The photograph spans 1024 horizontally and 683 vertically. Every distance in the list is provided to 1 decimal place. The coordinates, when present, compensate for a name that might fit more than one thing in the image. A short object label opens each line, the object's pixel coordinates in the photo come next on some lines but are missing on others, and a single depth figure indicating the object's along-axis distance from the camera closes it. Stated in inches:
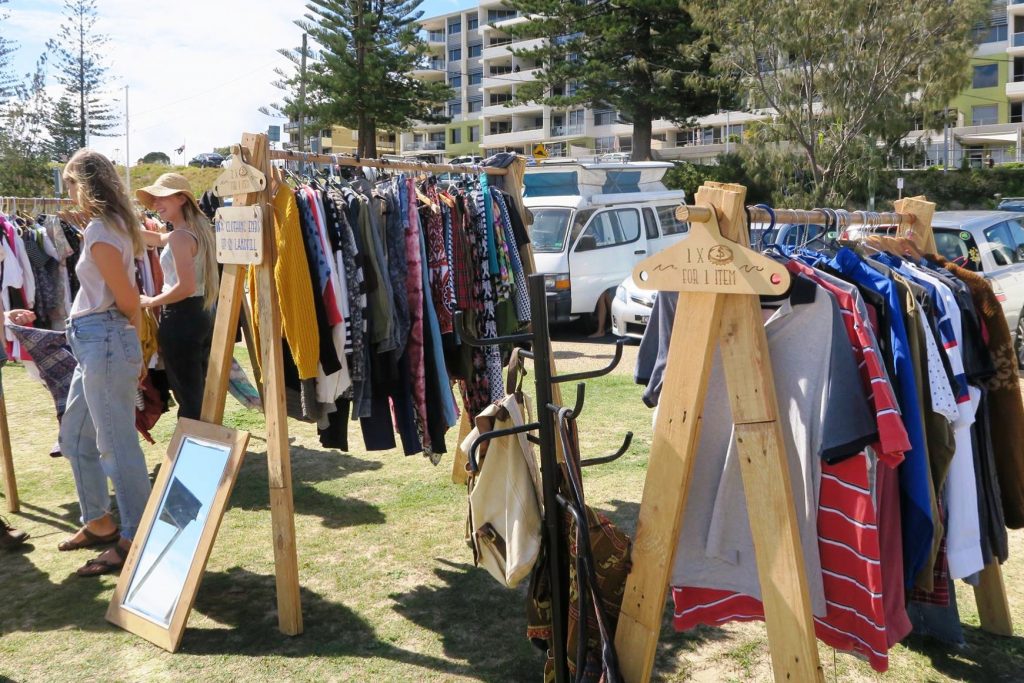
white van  478.9
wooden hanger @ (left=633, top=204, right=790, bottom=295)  93.4
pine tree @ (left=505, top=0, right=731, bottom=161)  1267.2
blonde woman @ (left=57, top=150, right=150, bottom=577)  159.6
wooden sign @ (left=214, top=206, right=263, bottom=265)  140.4
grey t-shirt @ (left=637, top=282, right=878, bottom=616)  95.7
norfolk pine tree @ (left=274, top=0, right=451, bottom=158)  1432.1
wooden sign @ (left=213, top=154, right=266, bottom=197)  139.7
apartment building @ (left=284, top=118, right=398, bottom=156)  2583.7
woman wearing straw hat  177.2
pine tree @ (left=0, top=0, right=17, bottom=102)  1279.7
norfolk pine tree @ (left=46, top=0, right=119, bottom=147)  1742.1
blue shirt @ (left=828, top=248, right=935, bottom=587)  104.3
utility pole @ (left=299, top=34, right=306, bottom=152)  1477.6
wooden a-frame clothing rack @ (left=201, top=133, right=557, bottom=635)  142.2
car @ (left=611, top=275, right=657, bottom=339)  436.1
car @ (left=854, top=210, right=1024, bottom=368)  331.9
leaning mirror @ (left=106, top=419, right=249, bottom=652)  142.4
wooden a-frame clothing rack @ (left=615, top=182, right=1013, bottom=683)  96.0
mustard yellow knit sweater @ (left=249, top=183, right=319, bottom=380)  141.6
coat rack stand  98.8
